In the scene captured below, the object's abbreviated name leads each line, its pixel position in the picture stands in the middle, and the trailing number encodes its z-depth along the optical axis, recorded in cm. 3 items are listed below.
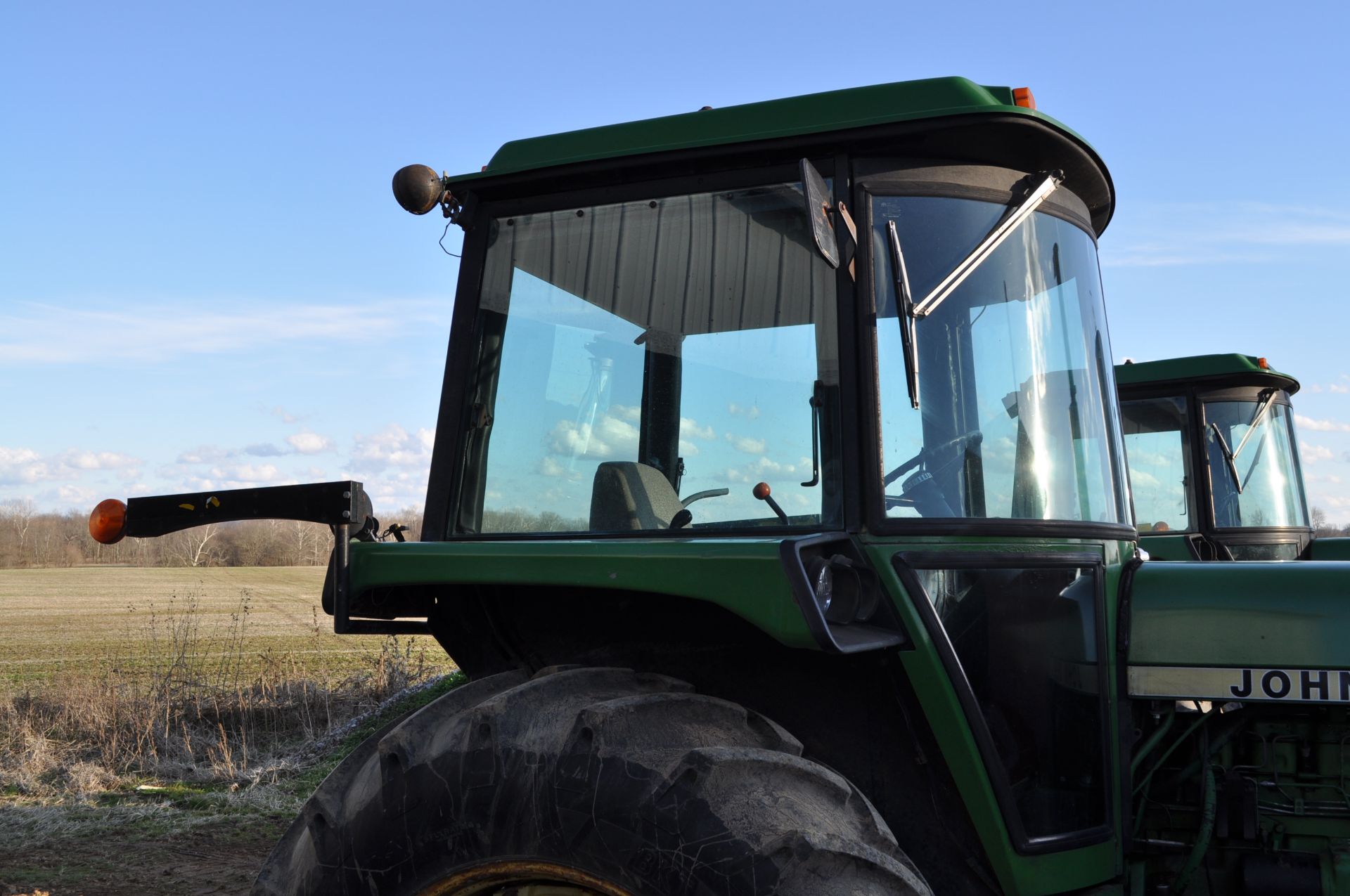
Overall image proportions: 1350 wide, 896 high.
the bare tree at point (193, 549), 5403
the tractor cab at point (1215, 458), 760
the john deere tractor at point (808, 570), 217
